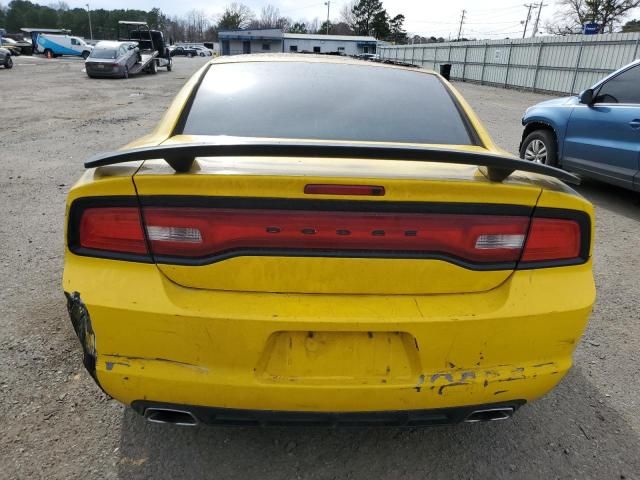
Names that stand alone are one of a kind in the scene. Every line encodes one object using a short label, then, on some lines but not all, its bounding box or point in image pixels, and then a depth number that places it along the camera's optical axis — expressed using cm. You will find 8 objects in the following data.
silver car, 2350
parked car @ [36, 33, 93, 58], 4269
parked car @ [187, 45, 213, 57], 7094
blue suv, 530
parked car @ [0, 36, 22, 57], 4215
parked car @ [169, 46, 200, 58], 6788
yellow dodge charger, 153
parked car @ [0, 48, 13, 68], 2675
